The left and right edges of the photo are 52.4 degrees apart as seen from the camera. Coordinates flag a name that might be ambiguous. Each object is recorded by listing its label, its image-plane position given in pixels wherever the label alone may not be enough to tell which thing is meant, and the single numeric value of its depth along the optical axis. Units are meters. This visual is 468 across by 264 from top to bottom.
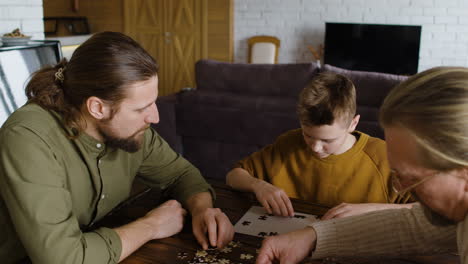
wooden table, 1.36
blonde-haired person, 0.88
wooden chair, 7.73
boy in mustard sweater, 1.85
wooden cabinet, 8.45
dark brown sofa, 3.89
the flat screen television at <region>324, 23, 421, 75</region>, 6.88
